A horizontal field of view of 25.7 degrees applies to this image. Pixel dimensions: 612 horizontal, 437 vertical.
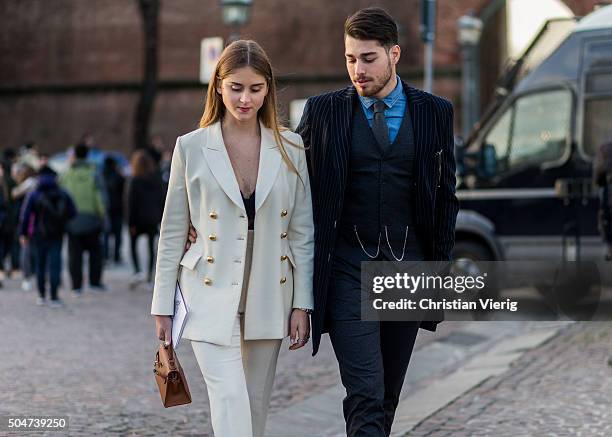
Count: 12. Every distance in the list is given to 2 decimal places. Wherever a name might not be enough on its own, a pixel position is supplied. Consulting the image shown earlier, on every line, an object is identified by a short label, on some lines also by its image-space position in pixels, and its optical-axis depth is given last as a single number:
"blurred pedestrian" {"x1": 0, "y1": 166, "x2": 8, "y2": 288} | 17.03
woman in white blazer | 4.53
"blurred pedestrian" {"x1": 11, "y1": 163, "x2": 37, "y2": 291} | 16.20
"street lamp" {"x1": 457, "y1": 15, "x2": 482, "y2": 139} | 22.91
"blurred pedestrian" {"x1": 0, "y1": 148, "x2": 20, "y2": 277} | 17.19
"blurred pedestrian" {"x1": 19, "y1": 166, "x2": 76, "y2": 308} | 13.64
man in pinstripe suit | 4.57
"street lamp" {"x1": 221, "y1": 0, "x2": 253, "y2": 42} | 16.89
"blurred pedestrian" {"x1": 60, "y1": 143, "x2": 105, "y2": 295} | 15.07
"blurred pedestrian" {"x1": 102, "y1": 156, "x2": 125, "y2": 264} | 19.56
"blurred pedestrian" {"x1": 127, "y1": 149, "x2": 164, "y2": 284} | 15.77
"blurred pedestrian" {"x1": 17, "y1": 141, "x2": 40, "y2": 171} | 20.06
